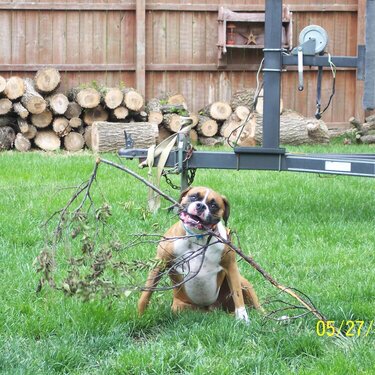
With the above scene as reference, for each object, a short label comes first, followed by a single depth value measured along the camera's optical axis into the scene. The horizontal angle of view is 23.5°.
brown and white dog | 4.34
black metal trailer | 7.28
